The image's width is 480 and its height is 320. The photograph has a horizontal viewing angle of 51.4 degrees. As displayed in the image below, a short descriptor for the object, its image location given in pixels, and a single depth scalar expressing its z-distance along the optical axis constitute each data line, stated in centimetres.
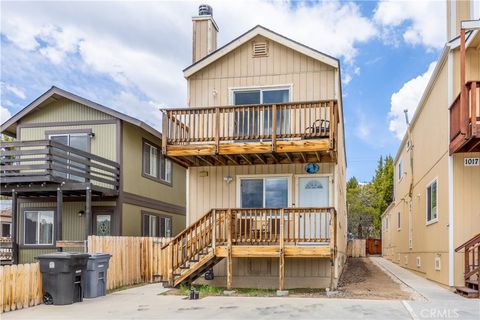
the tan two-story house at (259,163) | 1247
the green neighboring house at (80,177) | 1667
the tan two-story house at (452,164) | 1130
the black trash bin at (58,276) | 1030
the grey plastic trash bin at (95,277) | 1149
